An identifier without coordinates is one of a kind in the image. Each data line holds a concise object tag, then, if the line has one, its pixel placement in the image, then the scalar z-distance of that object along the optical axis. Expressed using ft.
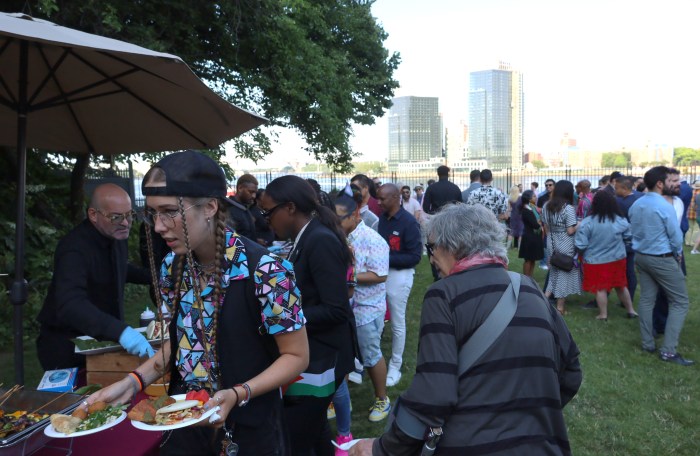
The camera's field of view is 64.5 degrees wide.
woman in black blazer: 9.85
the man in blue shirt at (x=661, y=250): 19.71
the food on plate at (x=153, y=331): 10.30
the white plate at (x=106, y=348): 9.61
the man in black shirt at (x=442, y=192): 32.68
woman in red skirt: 25.72
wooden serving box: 9.76
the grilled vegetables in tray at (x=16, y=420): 6.82
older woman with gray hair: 6.34
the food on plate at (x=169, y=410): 5.96
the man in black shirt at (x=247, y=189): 22.90
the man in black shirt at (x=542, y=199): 43.70
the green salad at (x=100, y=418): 6.35
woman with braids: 6.33
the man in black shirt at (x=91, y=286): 9.42
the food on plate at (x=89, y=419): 6.23
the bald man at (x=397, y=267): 19.17
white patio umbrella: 9.21
